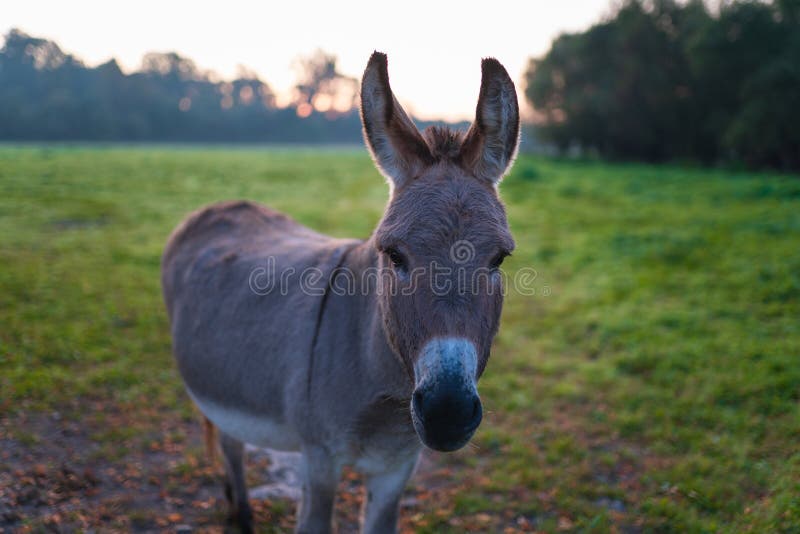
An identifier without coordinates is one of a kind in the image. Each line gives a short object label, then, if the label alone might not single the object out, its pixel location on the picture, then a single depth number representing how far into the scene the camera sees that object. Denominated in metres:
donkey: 2.06
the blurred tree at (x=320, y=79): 80.50
